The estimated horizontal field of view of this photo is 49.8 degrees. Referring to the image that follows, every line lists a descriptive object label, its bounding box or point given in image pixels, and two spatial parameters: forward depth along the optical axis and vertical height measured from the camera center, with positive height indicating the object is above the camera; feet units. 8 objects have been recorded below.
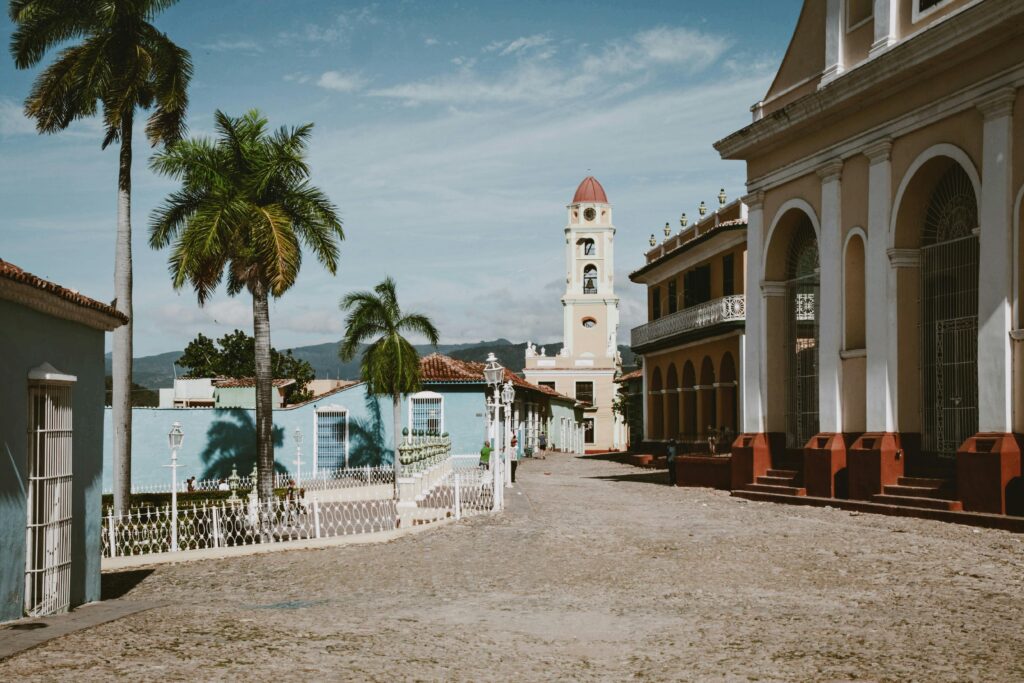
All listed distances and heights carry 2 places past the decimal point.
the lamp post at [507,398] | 70.55 +0.09
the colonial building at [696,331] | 105.29 +6.99
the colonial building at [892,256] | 50.31 +7.79
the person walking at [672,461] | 88.17 -4.95
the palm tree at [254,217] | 71.31 +12.20
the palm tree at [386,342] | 114.32 +6.14
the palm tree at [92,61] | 72.84 +22.64
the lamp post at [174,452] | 49.55 -2.49
